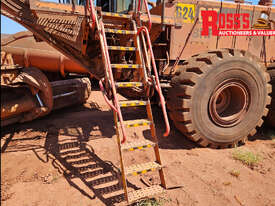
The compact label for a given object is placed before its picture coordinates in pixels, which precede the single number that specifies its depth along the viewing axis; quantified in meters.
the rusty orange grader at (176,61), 2.99
